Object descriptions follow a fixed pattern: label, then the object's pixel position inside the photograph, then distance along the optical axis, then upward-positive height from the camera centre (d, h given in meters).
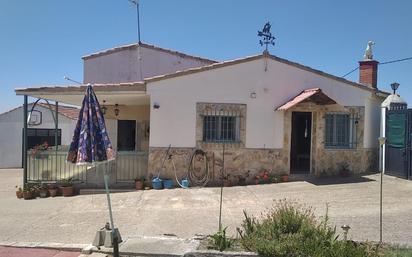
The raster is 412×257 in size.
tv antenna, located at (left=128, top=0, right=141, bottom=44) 17.42 +5.15
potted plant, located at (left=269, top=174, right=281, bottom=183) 13.70 -1.76
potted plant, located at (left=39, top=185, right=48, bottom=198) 12.88 -2.23
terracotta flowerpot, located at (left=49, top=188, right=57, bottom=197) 12.89 -2.23
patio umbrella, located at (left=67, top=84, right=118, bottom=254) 6.28 -0.25
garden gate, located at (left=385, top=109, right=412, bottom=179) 12.98 -0.51
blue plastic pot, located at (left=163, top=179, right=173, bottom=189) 13.16 -1.94
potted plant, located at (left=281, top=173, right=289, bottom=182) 13.73 -1.75
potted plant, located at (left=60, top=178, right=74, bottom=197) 12.78 -2.11
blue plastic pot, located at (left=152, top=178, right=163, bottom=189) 13.11 -1.92
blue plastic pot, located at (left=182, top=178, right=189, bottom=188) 13.19 -1.91
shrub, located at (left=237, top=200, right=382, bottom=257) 5.72 -1.68
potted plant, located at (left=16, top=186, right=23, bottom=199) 12.93 -2.31
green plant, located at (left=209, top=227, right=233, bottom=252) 6.21 -1.80
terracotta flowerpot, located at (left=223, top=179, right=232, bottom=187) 13.45 -1.92
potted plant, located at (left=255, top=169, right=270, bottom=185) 13.66 -1.77
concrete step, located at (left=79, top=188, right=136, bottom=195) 12.86 -2.17
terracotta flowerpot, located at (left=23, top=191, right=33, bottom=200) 12.70 -2.30
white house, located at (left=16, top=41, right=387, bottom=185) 13.41 +0.34
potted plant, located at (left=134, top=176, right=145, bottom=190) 13.21 -1.97
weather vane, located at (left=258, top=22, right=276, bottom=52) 13.87 +3.05
